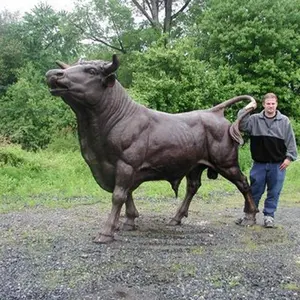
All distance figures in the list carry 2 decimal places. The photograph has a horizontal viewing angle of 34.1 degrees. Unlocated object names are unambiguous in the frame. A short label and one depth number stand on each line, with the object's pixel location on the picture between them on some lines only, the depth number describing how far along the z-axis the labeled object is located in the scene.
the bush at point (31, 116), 18.97
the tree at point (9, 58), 28.89
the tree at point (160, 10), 31.84
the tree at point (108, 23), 30.66
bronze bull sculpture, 5.52
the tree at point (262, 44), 23.38
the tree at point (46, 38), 31.30
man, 6.60
